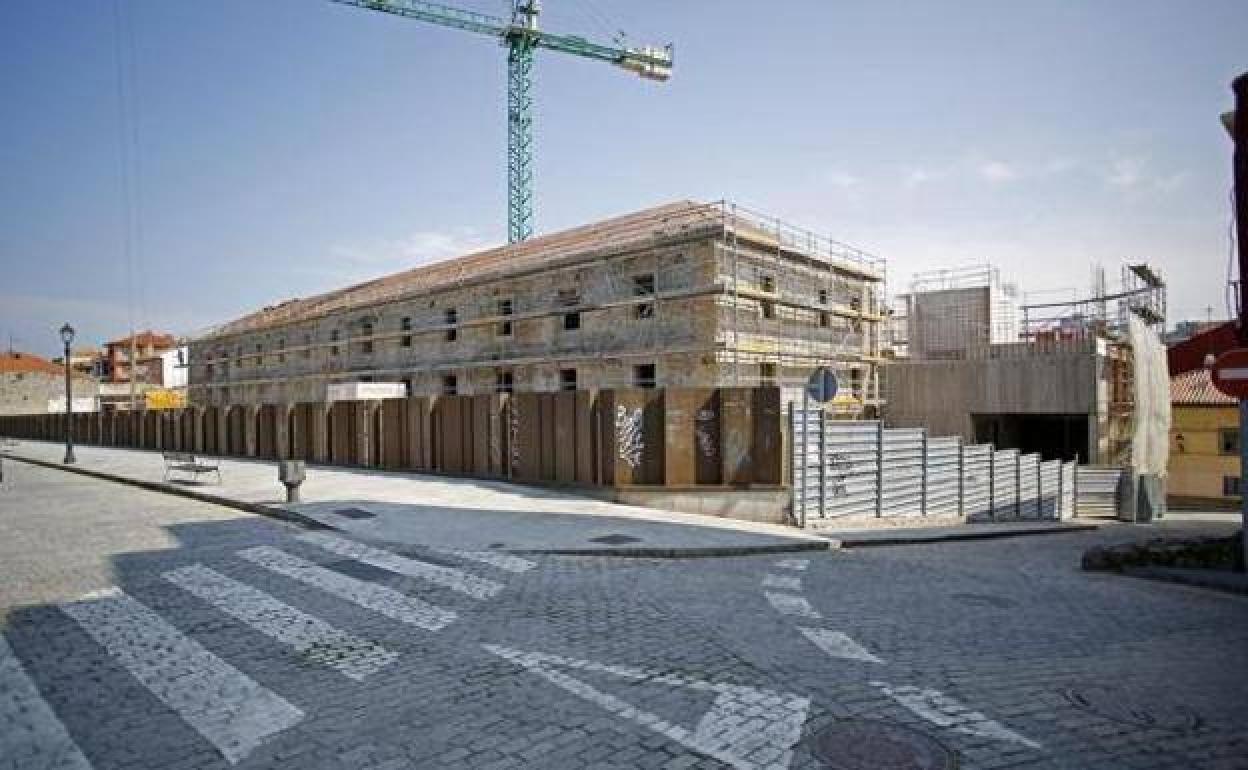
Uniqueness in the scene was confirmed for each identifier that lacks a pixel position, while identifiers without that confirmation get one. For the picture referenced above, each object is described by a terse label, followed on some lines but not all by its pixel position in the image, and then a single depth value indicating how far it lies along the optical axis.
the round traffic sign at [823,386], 11.50
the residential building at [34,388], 73.44
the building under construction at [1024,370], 22.42
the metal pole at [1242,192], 7.64
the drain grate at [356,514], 11.90
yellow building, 28.28
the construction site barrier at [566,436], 13.24
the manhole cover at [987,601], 6.91
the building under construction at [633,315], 19.98
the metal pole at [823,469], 12.49
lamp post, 25.23
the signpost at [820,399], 11.53
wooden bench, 17.11
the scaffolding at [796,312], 20.00
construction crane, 53.91
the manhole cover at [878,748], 3.73
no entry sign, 7.06
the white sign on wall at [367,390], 26.67
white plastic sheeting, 22.13
